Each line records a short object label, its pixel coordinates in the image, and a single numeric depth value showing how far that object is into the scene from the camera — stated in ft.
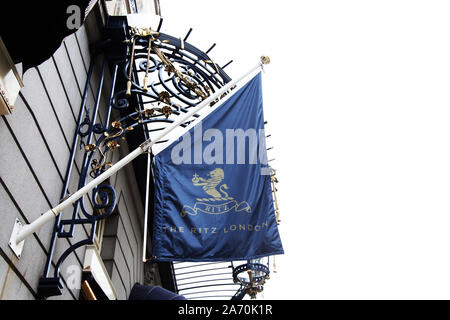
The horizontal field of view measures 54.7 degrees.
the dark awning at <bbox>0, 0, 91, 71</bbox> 11.44
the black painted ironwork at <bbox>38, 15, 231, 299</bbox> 17.54
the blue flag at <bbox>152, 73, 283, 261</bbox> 18.12
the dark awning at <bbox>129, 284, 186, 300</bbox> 23.89
